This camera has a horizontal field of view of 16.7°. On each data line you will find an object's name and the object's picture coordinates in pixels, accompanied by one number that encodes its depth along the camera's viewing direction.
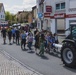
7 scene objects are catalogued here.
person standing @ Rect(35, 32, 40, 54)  18.88
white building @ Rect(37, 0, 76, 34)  36.38
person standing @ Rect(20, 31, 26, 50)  21.56
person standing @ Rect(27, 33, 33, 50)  20.23
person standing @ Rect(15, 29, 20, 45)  26.07
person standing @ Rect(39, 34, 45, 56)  17.05
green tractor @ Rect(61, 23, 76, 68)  12.52
